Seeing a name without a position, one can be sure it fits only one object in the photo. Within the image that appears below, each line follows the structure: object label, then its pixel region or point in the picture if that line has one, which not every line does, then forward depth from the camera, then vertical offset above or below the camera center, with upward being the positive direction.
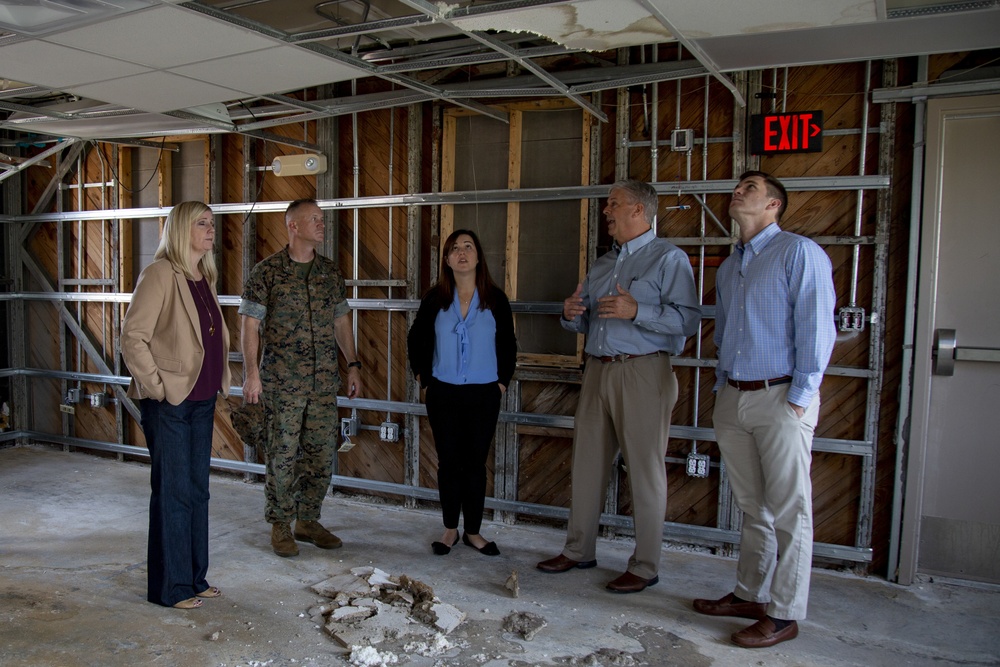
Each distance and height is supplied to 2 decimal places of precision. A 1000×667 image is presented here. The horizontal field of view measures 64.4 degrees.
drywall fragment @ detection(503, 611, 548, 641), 3.22 -1.40
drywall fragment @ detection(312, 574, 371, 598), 3.62 -1.42
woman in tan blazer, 3.20 -0.43
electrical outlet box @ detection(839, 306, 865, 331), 3.90 -0.11
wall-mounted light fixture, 5.26 +0.77
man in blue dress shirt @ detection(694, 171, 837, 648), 3.06 -0.39
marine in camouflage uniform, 4.13 -0.46
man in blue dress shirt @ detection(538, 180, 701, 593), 3.66 -0.31
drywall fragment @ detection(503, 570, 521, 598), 3.62 -1.38
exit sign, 3.97 +0.81
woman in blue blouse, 4.09 -0.42
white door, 3.72 -0.28
